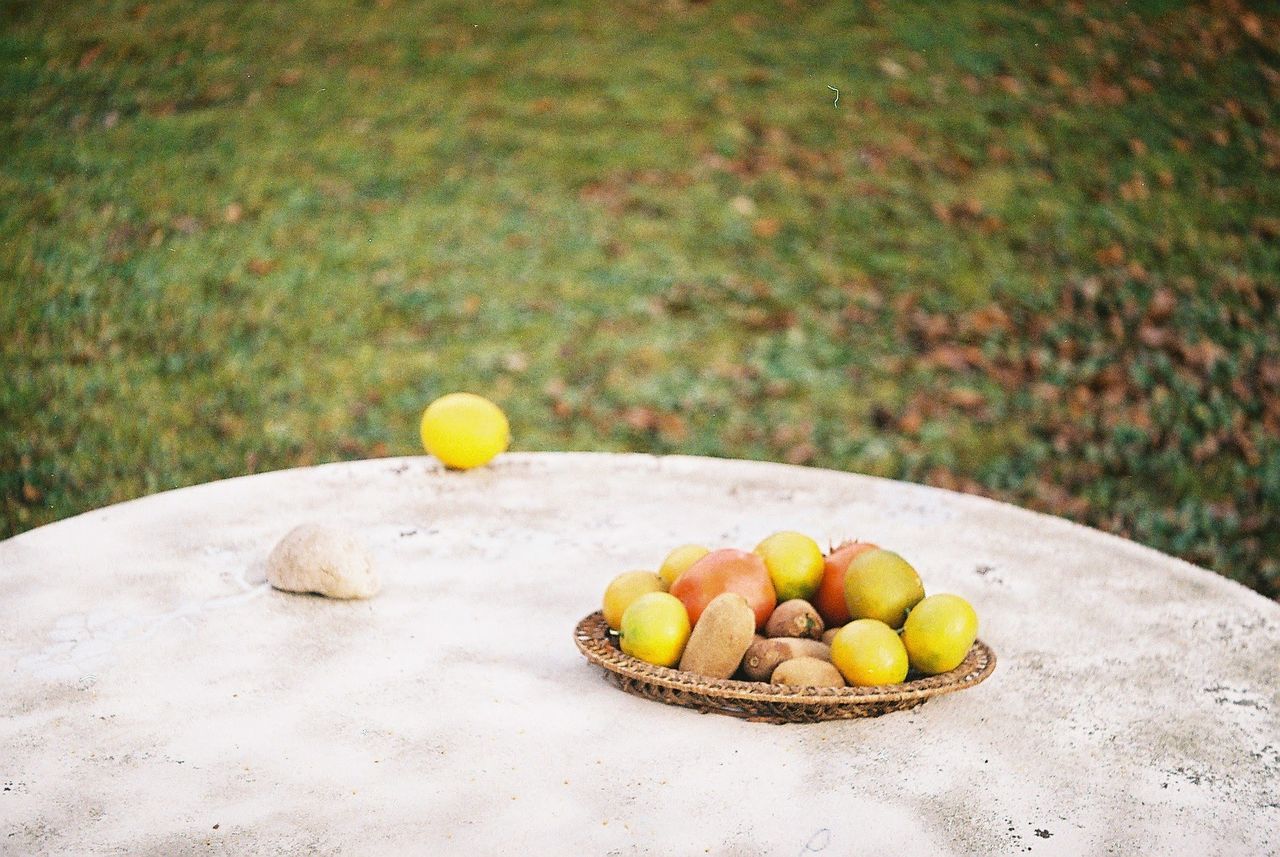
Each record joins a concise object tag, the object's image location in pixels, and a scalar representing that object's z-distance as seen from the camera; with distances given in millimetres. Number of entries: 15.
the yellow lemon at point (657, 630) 2021
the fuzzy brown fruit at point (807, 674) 1950
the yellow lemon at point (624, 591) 2158
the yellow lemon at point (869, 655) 1959
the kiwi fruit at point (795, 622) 2076
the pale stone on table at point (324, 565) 2432
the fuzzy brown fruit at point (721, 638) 1972
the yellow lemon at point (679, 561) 2227
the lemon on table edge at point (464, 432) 3223
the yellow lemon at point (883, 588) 2061
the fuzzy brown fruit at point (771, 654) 1988
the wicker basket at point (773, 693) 1919
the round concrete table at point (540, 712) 1696
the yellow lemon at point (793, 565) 2174
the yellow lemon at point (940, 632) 1998
